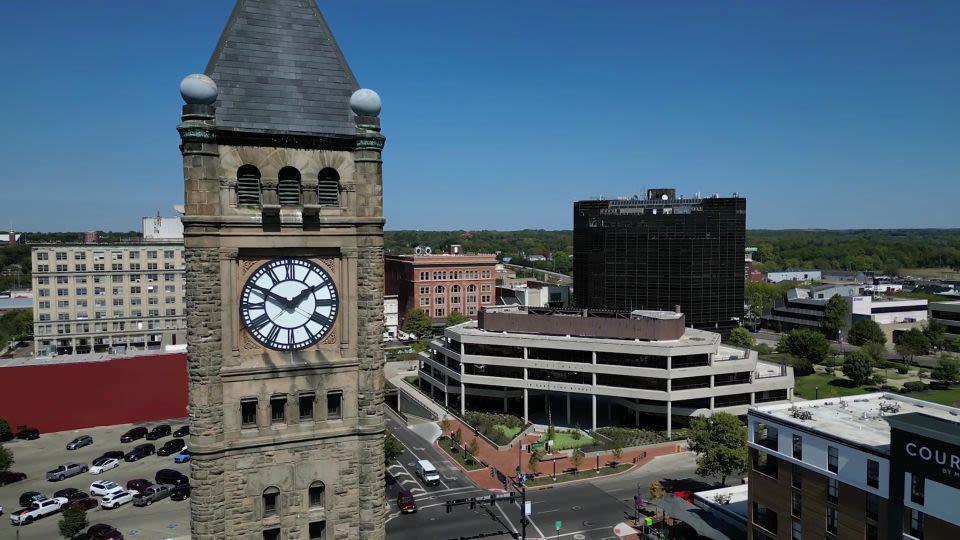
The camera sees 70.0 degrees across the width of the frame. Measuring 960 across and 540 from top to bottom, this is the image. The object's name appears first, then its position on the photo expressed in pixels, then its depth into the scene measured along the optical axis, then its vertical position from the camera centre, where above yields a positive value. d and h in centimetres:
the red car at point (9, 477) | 6912 -2386
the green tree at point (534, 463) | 7231 -2371
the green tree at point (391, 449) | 6815 -2103
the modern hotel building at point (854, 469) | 3769 -1433
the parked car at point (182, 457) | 7512 -2375
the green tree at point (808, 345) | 12444 -1949
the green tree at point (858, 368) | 11243 -2120
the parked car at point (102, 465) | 7150 -2345
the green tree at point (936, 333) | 14138 -1947
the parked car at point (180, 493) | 6481 -2385
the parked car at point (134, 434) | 8089 -2295
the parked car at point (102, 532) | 5472 -2337
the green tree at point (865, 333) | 14025 -1948
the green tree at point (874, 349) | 13012 -2126
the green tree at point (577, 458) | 7412 -2381
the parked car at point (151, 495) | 6344 -2377
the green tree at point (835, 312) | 15250 -1629
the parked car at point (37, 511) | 5953 -2377
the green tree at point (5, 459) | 6738 -2150
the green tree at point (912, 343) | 12769 -1957
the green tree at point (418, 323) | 15488 -1871
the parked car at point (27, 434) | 8212 -2306
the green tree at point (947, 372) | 11006 -2148
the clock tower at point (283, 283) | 2259 -147
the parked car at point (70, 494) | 6363 -2351
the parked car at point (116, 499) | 6259 -2375
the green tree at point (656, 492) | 6372 -2354
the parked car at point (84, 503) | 6161 -2371
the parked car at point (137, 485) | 6544 -2333
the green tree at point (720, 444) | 6481 -2010
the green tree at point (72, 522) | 5312 -2185
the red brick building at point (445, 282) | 16500 -1032
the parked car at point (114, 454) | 7375 -2300
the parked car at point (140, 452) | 7469 -2320
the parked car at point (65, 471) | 6938 -2349
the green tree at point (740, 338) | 13138 -1915
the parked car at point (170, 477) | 6825 -2361
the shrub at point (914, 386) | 10794 -2338
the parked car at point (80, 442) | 7831 -2310
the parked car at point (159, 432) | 8194 -2301
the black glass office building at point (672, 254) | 13700 -298
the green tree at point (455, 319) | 15438 -1774
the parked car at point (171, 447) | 7688 -2330
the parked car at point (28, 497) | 6275 -2345
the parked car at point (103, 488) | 6375 -2306
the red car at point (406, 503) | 6256 -2411
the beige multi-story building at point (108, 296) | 12181 -997
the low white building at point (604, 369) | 8544 -1669
